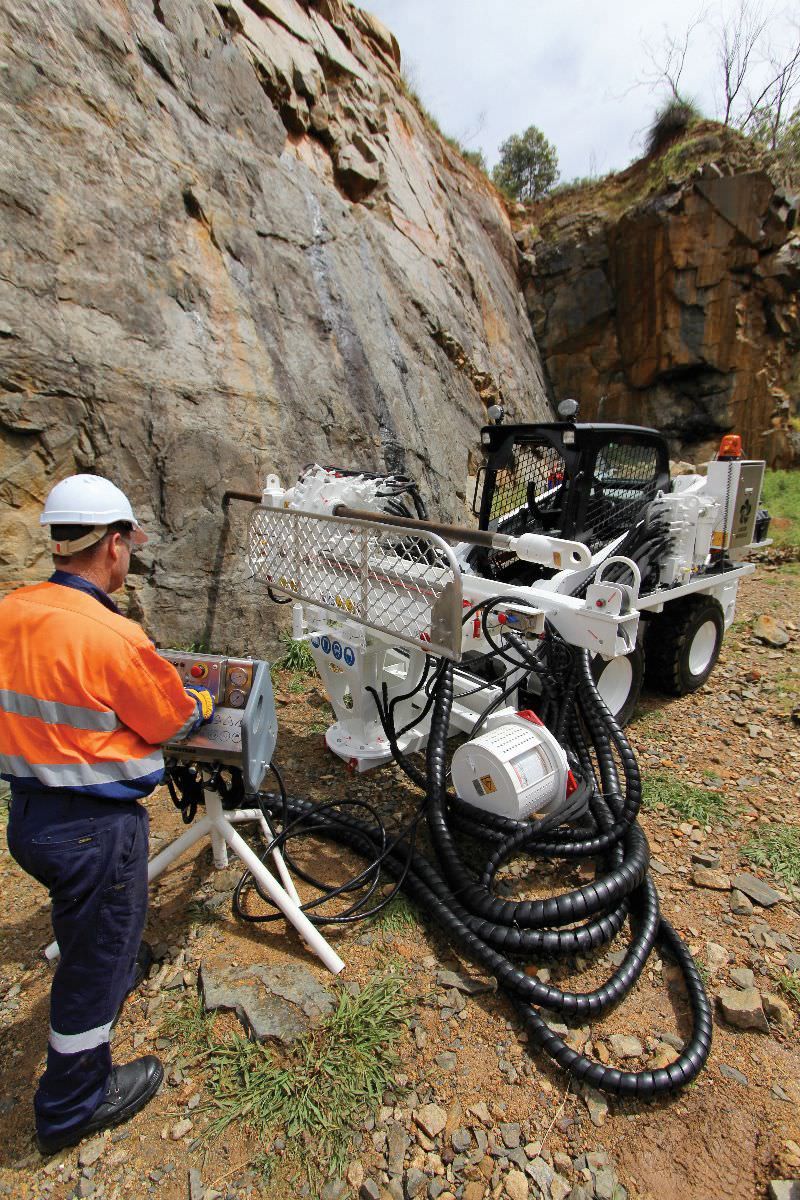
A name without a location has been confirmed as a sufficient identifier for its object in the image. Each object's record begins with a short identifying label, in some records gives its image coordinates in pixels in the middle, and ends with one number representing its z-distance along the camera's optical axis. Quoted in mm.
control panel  2152
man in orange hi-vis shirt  1657
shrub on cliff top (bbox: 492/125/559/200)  18672
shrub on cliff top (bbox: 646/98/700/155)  15109
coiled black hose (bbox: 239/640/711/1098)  2102
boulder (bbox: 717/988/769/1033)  2164
